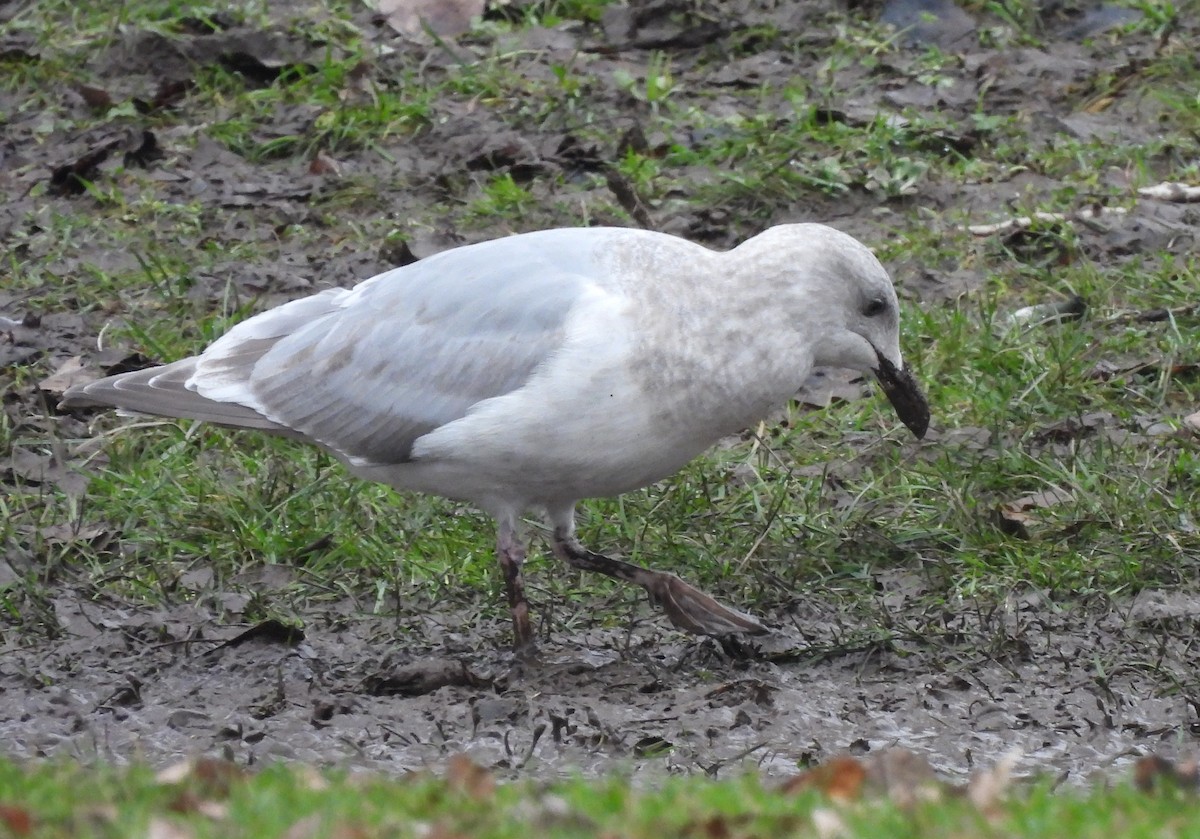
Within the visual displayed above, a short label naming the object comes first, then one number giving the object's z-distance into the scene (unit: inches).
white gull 388.2
